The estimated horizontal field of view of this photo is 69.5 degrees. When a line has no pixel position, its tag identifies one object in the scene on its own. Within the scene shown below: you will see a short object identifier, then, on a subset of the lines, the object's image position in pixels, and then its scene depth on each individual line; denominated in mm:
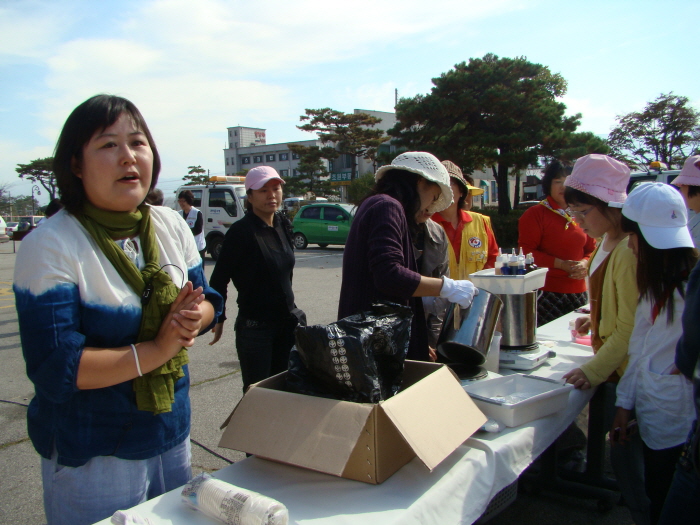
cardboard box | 1239
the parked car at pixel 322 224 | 16031
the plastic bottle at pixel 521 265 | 2430
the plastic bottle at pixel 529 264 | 2557
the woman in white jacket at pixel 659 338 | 1750
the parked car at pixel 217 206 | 13383
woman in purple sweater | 2020
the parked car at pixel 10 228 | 26003
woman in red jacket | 3498
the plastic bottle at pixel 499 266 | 2461
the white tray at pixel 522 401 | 1692
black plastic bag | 1340
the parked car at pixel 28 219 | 25595
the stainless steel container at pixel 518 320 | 2424
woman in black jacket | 2729
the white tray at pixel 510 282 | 2359
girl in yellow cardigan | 1885
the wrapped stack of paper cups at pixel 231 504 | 1084
